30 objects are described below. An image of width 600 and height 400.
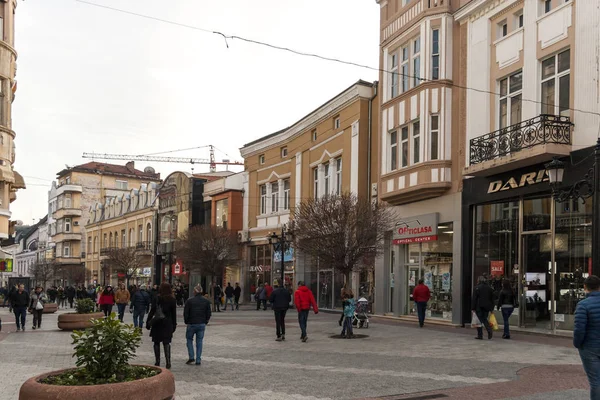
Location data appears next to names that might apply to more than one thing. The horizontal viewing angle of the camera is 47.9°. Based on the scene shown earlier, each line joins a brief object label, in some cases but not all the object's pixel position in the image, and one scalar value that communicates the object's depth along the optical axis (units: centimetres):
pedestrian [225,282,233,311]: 3741
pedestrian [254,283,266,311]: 3544
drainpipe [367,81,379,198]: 3032
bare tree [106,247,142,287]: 5384
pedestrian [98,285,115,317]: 2457
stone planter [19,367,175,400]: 636
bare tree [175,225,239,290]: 3966
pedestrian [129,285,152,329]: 2175
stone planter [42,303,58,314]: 3640
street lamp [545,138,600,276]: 1267
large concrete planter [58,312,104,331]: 2230
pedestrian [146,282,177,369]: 1267
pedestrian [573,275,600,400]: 724
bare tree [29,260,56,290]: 6818
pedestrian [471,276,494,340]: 1720
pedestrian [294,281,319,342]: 1772
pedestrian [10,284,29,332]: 2250
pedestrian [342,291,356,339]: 1831
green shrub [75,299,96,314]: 2309
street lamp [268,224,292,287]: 3316
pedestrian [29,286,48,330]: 2392
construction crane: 13310
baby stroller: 2166
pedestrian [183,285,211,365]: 1321
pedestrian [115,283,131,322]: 2434
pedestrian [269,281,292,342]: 1791
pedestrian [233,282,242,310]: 3825
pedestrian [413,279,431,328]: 2236
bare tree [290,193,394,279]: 2111
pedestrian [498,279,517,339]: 1791
